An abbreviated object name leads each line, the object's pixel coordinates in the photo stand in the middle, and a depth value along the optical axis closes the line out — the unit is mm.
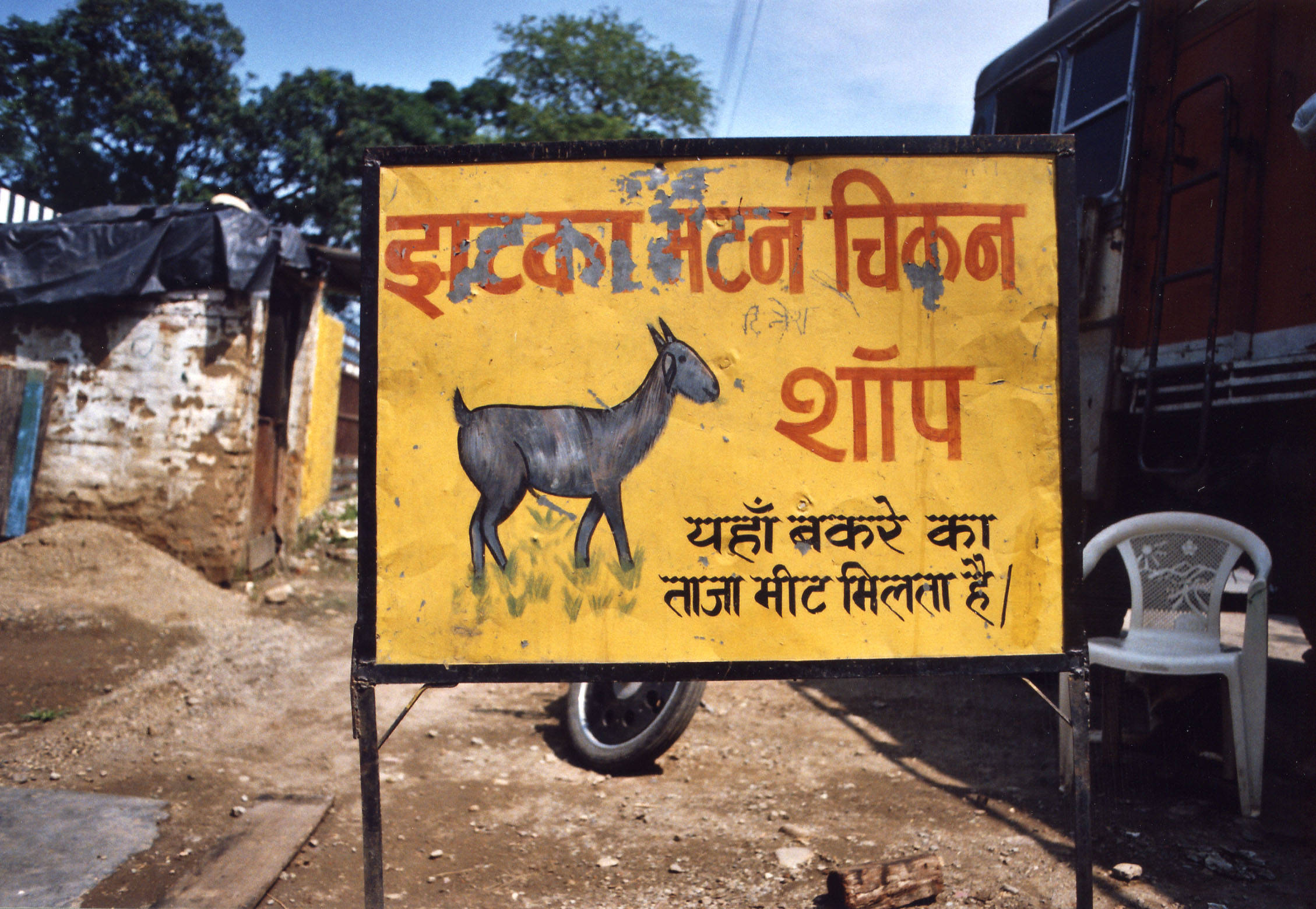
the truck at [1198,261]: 3271
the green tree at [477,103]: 27344
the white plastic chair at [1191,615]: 2920
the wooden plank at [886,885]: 2312
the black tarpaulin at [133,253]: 5957
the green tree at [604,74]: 27156
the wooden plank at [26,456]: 5867
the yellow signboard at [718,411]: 1862
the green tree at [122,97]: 18562
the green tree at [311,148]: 21406
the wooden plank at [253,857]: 2426
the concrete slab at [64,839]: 2428
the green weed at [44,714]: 3865
